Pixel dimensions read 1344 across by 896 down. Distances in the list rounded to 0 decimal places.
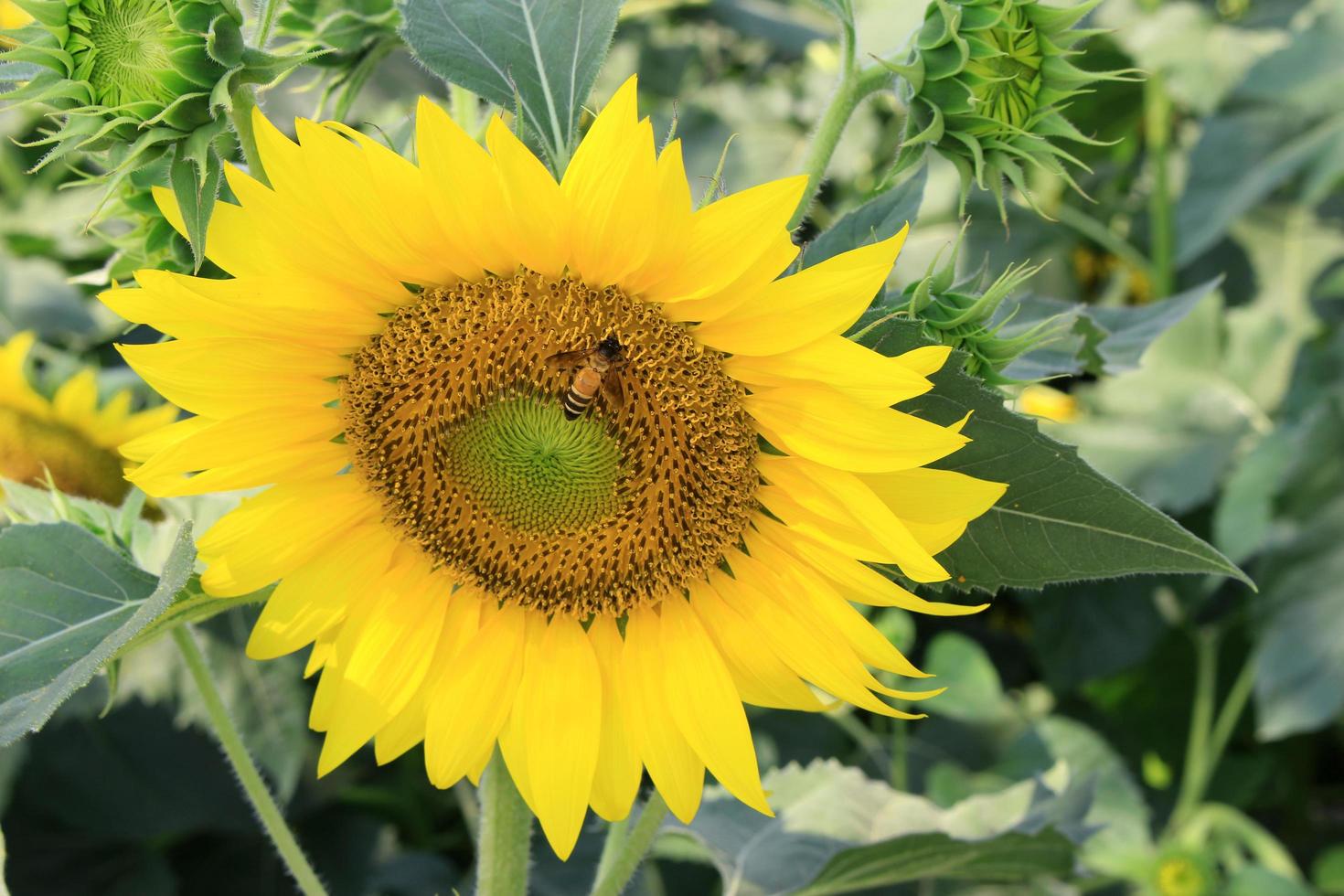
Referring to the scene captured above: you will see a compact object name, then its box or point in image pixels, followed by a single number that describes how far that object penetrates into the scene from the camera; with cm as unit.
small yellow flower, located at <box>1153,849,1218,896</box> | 72
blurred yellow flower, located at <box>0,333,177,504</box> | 70
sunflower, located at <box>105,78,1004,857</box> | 41
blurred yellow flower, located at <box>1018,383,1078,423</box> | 87
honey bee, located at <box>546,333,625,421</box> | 45
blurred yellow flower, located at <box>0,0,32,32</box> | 89
